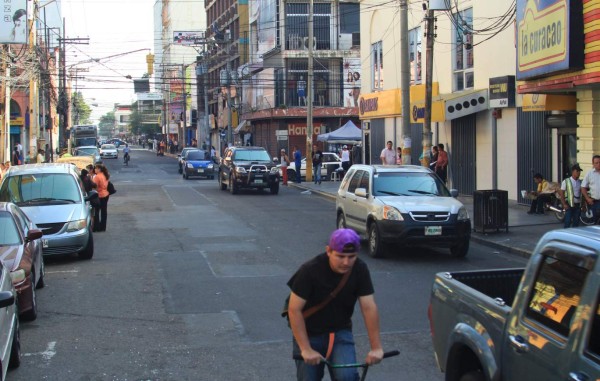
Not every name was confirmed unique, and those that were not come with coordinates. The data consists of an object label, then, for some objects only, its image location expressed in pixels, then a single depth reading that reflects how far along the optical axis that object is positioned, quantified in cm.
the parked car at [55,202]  1440
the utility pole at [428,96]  2169
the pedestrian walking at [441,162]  2606
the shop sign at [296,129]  5900
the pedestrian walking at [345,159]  3938
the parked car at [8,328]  674
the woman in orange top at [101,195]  1950
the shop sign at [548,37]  1677
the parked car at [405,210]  1459
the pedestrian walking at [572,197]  1609
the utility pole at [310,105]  3730
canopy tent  4334
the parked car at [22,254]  967
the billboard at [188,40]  6812
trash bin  1775
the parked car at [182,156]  4790
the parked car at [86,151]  5379
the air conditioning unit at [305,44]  5813
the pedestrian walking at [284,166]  4006
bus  8047
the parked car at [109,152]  8412
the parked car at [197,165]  4566
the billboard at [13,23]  3014
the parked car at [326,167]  4116
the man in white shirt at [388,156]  2915
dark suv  3195
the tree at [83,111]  15484
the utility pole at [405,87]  2270
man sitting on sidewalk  2094
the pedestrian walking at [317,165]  3722
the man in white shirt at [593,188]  1546
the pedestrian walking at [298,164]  3941
